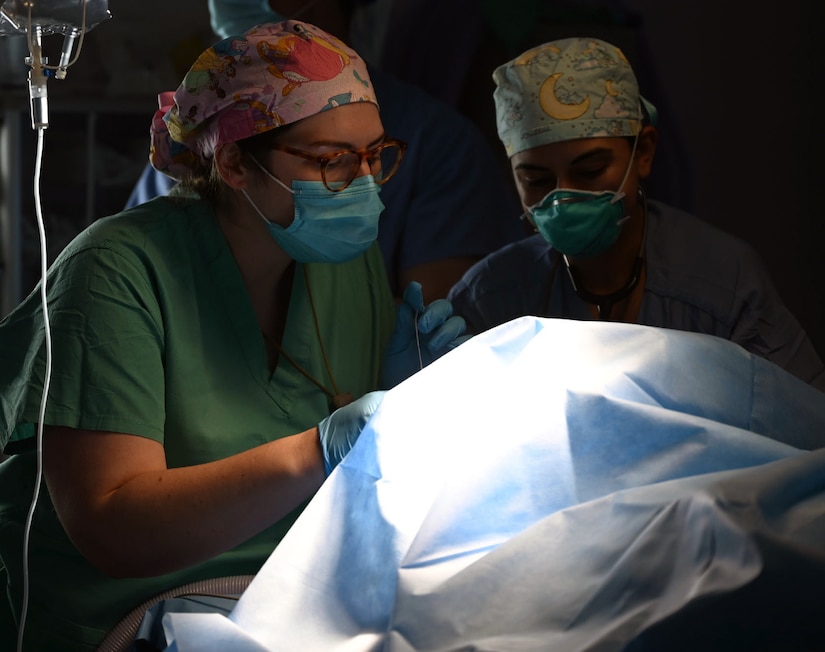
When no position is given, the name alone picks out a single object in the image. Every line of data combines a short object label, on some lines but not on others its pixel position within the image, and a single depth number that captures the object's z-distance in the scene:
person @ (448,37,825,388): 1.97
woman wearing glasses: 1.38
